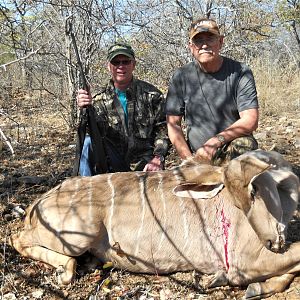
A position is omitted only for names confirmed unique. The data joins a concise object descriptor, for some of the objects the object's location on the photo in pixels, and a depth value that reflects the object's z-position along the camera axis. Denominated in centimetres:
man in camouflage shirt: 480
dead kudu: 293
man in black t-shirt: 413
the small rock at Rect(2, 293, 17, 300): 304
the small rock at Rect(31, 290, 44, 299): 308
